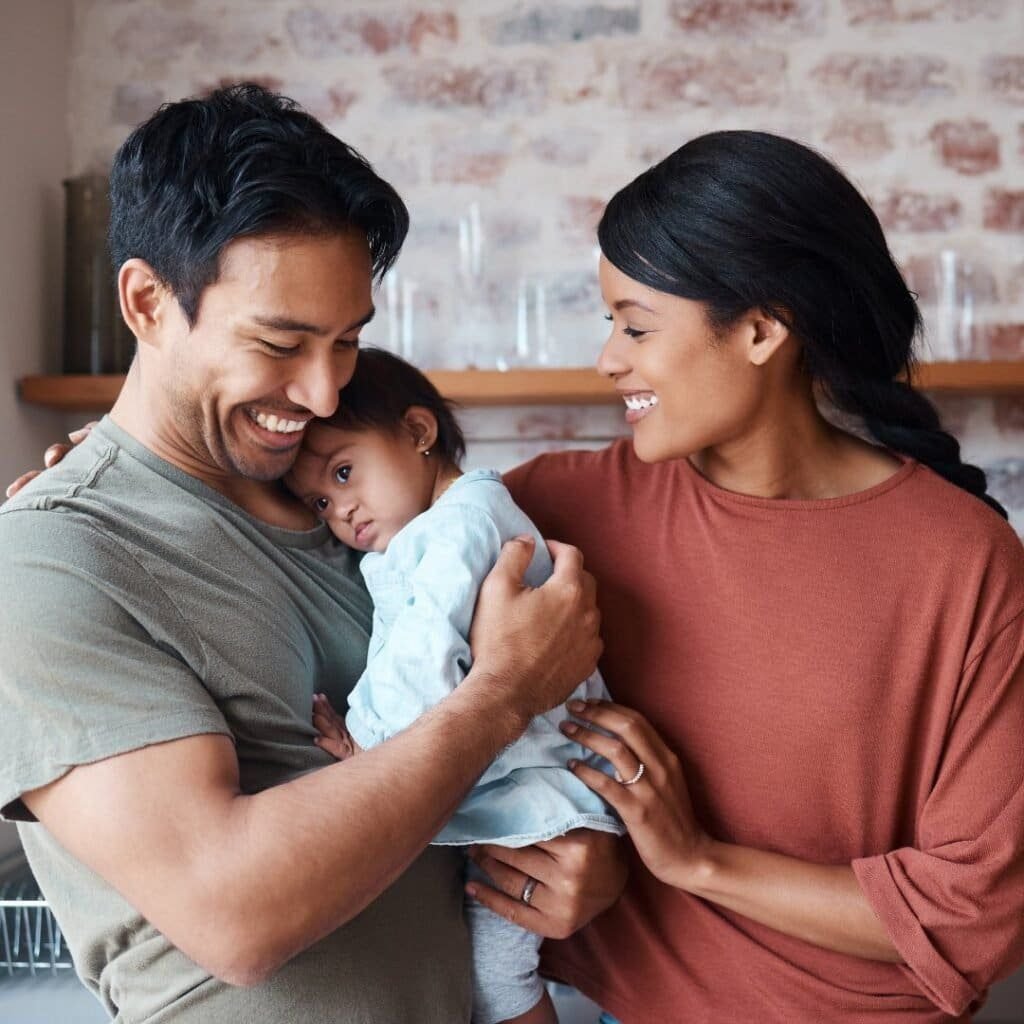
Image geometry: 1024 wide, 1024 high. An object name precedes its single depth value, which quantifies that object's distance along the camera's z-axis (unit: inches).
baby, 52.9
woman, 56.3
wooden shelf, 92.7
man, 42.3
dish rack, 79.7
